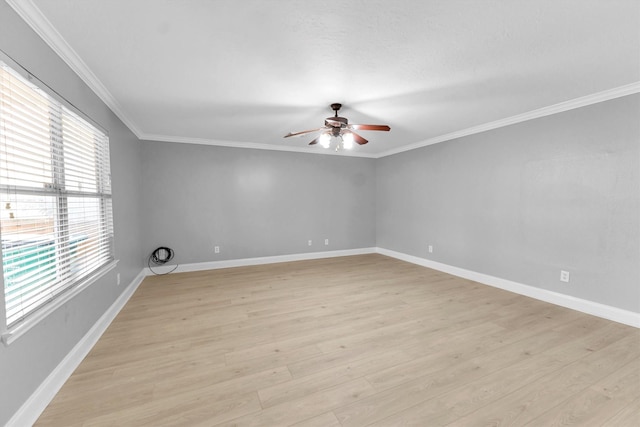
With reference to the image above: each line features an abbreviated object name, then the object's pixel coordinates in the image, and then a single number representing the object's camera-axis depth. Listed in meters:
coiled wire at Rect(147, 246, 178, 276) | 4.39
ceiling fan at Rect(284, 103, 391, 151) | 2.84
